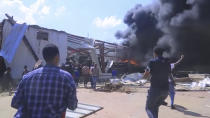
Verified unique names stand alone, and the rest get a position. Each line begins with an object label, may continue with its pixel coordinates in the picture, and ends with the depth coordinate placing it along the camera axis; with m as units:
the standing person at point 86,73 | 9.04
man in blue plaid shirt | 1.35
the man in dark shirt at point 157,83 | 2.78
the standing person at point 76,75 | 8.84
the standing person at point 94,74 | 8.17
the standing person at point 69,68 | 8.60
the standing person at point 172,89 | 4.33
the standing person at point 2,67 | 7.86
